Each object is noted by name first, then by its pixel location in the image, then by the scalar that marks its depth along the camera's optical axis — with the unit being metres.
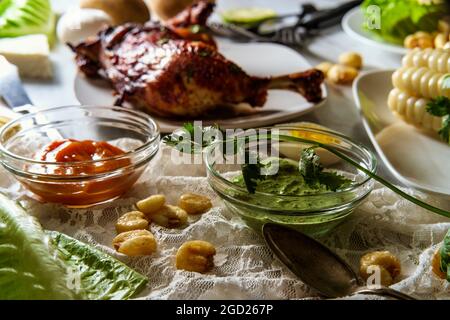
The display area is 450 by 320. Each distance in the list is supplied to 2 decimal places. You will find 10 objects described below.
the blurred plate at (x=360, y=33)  0.65
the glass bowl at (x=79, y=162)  0.37
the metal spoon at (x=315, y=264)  0.31
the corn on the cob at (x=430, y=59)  0.47
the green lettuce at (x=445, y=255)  0.32
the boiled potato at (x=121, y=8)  0.70
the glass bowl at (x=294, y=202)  0.34
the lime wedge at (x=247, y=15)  0.77
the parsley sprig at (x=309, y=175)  0.34
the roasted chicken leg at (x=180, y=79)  0.50
